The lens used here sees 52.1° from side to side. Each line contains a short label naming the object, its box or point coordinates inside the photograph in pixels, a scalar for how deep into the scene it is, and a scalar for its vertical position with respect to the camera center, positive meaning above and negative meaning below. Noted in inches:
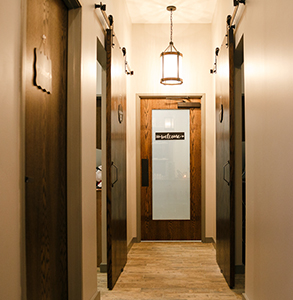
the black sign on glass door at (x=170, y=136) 172.4 +9.6
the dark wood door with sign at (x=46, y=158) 56.9 -1.1
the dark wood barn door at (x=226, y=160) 104.8 -2.9
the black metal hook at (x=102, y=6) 91.9 +45.3
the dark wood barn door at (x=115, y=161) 104.3 -3.1
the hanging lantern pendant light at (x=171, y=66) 145.4 +42.2
